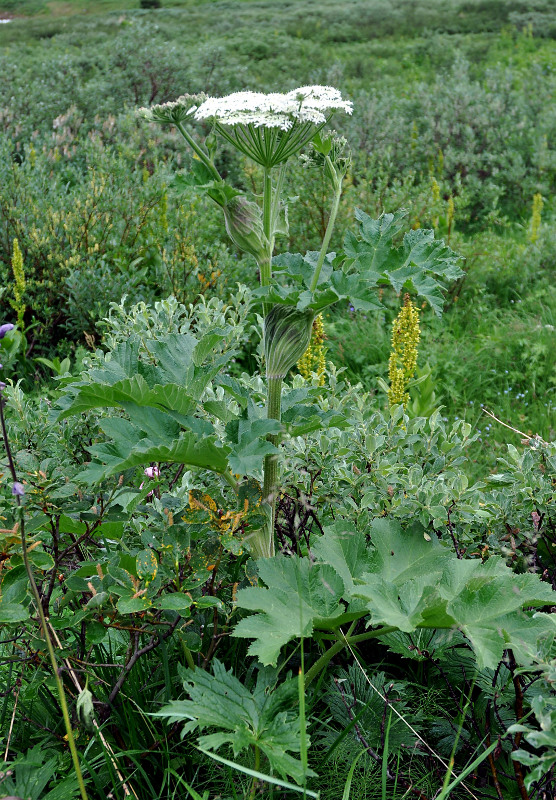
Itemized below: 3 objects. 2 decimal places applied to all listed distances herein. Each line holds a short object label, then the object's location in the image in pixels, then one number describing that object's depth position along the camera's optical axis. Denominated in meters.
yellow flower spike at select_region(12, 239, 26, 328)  3.80
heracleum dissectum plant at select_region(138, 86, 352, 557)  1.35
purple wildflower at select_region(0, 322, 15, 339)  1.23
